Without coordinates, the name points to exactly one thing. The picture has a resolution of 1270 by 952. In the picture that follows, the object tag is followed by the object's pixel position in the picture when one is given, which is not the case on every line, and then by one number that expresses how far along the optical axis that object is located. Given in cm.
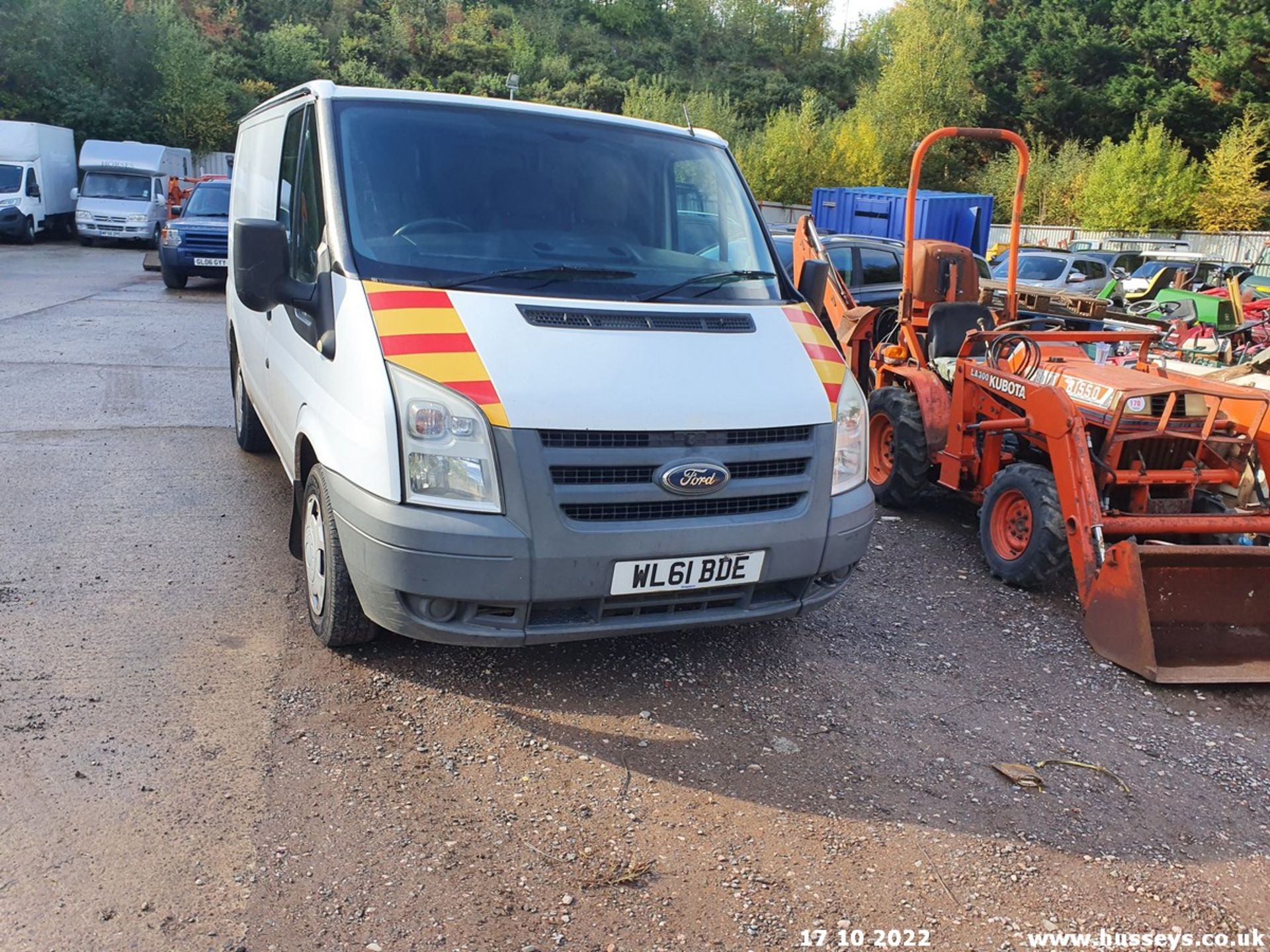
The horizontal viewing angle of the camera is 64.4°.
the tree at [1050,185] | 3769
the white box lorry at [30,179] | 2488
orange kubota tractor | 457
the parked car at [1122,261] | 1934
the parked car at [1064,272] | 1839
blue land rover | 1702
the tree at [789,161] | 4028
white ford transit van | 341
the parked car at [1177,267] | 1781
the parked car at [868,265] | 1115
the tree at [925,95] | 4497
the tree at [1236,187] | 3303
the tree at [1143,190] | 3347
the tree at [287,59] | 5028
